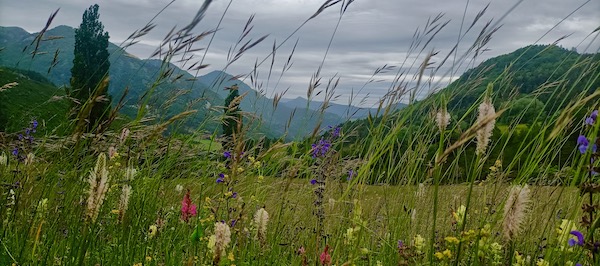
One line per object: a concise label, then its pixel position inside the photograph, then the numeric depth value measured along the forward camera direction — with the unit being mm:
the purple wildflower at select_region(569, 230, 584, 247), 1474
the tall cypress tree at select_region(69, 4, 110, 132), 46584
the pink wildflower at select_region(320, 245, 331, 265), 1541
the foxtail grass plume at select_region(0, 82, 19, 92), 2434
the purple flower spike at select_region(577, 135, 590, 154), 1563
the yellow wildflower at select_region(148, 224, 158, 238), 2262
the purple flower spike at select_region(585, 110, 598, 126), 1579
